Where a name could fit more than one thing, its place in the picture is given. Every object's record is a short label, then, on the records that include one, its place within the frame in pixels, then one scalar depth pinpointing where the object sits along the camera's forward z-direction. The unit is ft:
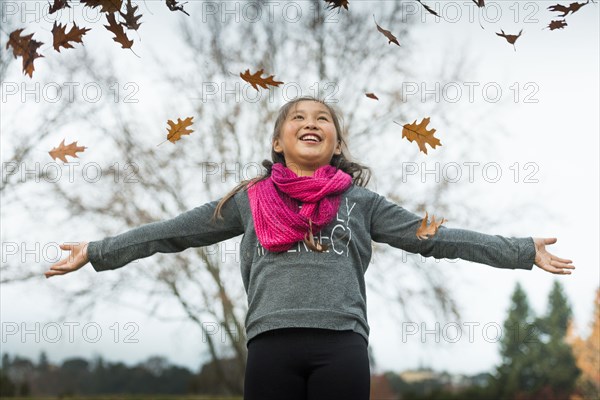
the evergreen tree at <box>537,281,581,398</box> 112.37
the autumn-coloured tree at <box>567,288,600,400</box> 98.58
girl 7.38
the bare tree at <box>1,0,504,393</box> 29.30
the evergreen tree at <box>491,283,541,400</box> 114.11
